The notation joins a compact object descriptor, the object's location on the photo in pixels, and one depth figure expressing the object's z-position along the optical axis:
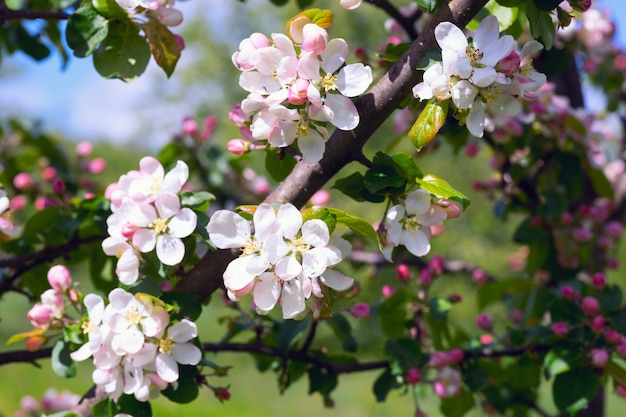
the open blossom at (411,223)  1.41
